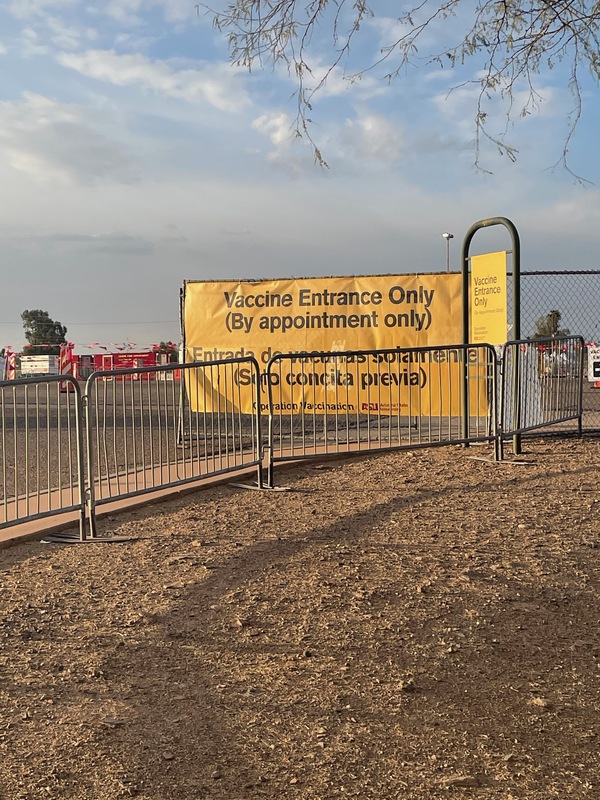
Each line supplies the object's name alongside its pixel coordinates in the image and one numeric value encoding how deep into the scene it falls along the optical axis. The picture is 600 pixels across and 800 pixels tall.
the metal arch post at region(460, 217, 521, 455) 10.29
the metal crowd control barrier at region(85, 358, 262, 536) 7.95
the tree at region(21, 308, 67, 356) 76.60
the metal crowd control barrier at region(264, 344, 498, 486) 10.43
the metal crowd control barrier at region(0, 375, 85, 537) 6.98
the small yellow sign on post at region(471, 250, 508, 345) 10.49
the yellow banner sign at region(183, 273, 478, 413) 11.74
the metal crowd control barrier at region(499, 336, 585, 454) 10.38
